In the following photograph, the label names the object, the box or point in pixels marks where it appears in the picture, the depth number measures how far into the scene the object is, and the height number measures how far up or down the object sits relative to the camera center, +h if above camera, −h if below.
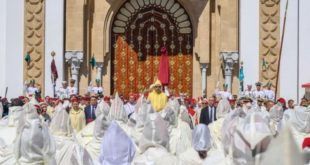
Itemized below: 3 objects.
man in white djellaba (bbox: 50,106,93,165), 7.40 -0.78
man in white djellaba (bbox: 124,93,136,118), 17.41 -0.60
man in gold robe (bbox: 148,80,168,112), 16.23 -0.39
